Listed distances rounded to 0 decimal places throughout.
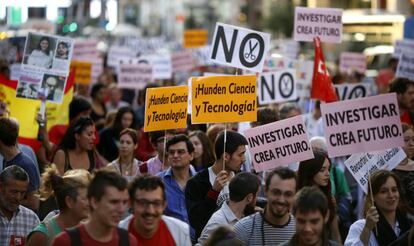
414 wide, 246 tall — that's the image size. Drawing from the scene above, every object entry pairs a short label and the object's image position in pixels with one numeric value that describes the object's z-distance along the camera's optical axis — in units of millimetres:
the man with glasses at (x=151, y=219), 7641
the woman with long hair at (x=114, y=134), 15062
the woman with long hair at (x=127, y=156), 12531
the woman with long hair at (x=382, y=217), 9156
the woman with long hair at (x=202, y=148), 12578
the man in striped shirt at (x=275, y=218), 8414
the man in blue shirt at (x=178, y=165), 10703
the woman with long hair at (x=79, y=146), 12406
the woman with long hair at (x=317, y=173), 10133
